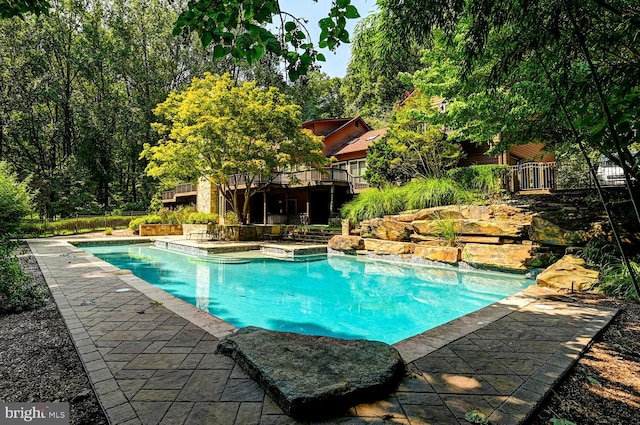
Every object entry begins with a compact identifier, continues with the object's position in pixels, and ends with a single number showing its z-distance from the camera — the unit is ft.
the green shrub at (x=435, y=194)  36.47
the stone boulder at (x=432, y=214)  33.09
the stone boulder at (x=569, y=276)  18.39
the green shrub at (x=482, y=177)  37.81
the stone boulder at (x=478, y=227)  28.53
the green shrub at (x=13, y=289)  14.43
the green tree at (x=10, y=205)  36.88
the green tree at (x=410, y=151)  45.55
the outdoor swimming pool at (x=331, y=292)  18.25
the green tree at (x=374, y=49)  11.25
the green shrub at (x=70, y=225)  58.40
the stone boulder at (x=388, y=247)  35.00
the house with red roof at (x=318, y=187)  61.36
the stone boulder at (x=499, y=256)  27.18
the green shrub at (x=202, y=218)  63.62
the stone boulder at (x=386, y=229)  36.32
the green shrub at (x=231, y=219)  55.98
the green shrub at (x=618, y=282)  16.52
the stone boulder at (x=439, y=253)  30.81
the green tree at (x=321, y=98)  101.68
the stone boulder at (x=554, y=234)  25.05
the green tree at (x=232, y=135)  44.21
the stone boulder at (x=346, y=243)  39.93
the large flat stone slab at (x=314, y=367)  6.91
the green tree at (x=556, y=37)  4.68
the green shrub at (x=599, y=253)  20.75
